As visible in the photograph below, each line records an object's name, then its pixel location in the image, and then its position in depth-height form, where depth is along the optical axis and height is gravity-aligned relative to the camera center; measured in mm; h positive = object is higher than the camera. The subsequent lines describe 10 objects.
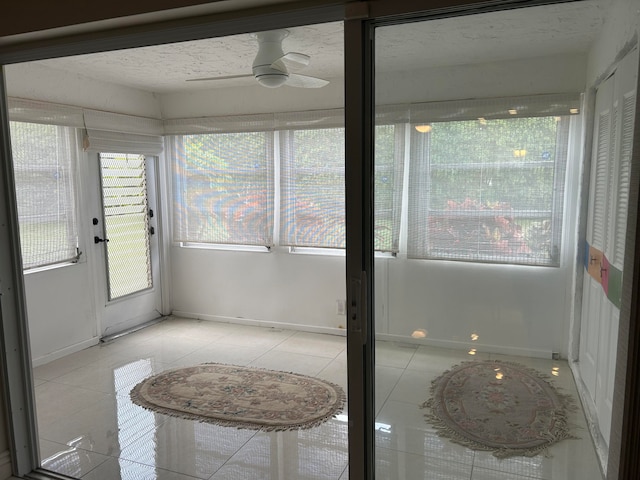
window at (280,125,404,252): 4523 -7
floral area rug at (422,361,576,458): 1930 -875
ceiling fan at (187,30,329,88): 3074 +801
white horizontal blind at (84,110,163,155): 4371 +526
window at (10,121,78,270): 3854 -8
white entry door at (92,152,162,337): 4652 -518
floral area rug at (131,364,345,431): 3150 -1434
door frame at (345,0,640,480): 1456 -155
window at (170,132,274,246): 4855 +6
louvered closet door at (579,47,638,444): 1704 -180
